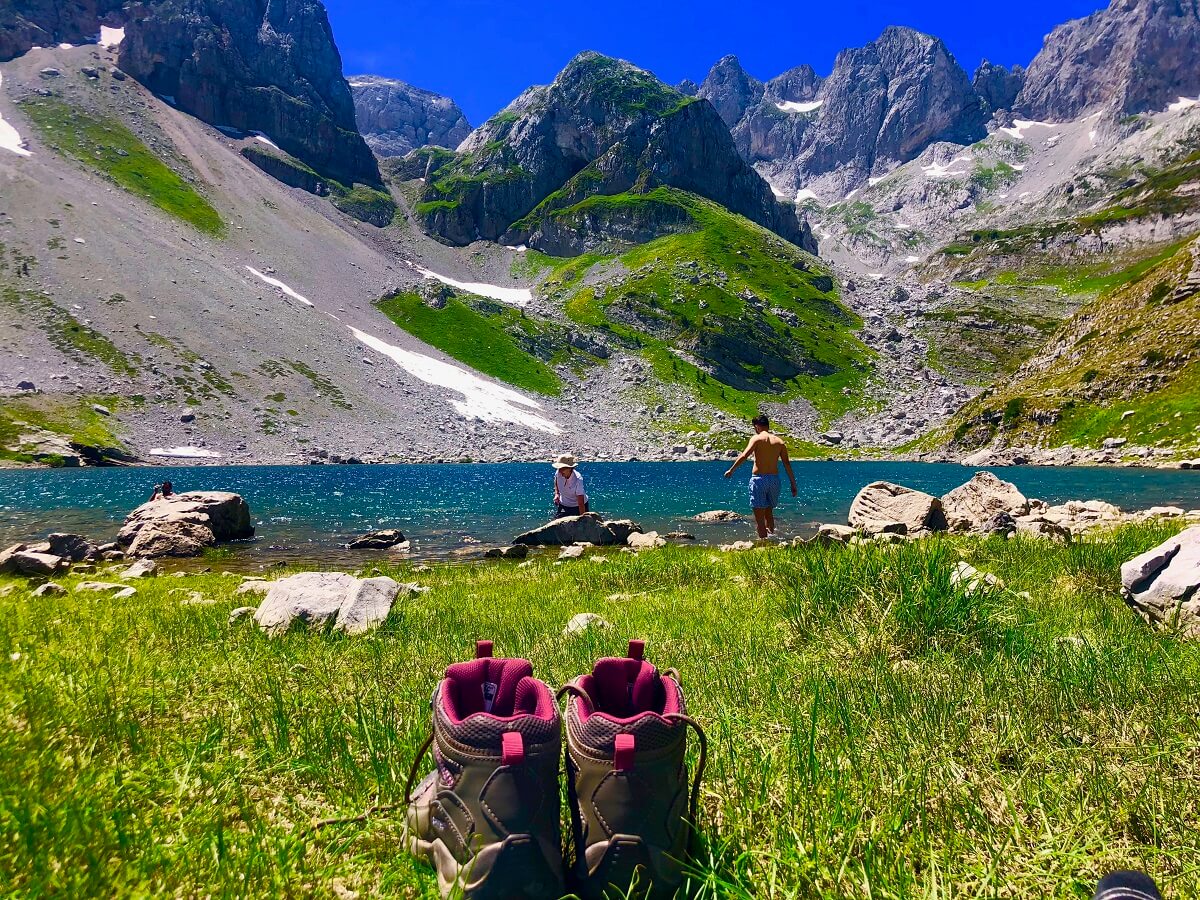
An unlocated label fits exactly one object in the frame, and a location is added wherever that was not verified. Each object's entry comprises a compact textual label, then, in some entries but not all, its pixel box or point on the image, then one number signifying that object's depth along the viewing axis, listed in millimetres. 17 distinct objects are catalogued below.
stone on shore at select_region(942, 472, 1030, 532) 21594
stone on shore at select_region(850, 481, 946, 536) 21266
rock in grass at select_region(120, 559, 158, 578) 17312
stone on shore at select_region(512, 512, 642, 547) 24453
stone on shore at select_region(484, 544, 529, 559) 22578
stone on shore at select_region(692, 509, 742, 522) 34031
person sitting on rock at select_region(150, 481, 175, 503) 28203
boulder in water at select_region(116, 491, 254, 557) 23812
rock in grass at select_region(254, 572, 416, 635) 8195
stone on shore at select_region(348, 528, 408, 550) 25609
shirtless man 18312
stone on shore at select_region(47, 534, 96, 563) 21047
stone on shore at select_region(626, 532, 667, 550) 23109
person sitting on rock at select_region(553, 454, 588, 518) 21188
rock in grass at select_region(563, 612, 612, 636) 7665
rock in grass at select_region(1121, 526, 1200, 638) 6328
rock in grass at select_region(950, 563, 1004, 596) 6504
